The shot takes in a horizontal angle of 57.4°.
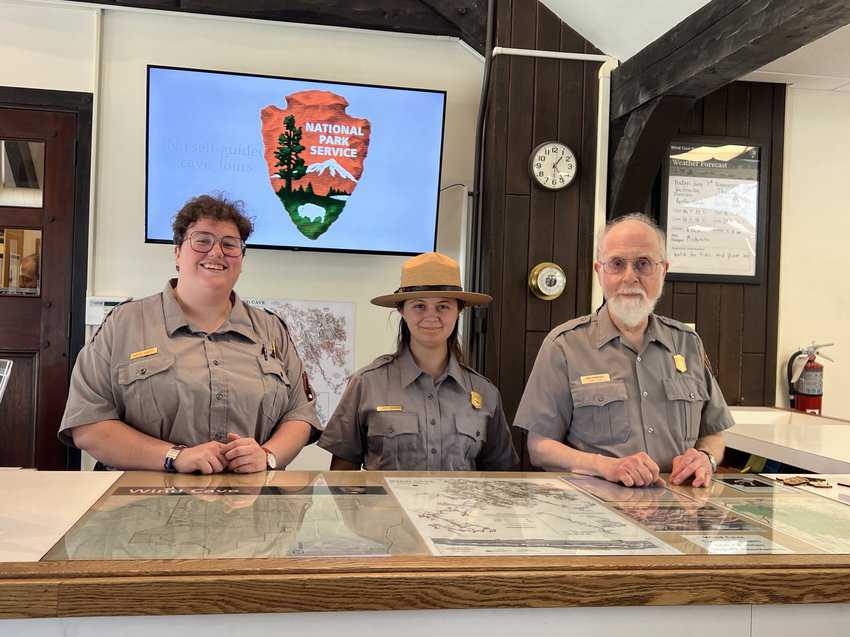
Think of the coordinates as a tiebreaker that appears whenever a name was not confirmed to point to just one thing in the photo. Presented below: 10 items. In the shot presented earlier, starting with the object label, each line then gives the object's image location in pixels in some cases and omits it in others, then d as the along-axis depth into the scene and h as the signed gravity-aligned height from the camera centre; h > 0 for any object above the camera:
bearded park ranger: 2.11 -0.19
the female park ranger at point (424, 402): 2.26 -0.29
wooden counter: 1.03 -0.39
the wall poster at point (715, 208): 3.79 +0.53
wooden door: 3.64 +0.09
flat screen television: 3.58 +0.69
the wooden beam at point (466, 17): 3.87 +1.46
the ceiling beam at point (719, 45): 2.36 +0.95
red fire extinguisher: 3.81 -0.31
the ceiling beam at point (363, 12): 3.75 +1.43
